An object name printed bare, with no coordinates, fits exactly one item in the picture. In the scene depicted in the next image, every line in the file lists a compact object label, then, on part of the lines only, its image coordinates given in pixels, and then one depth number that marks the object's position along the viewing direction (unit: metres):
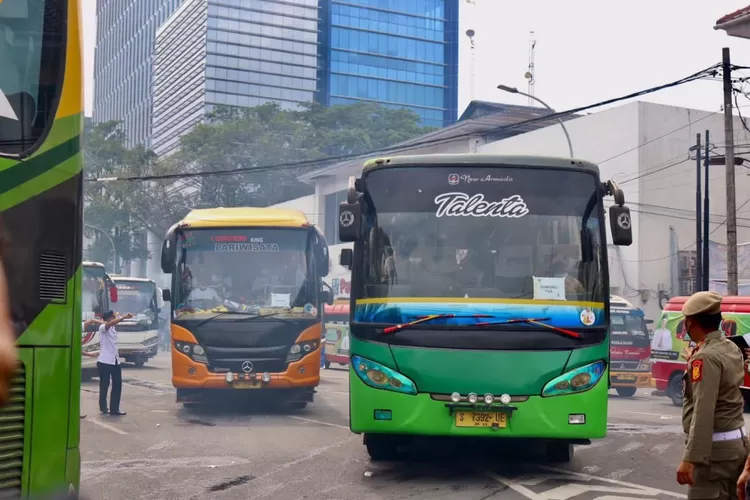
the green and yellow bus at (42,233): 4.57
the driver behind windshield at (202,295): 15.21
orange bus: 14.89
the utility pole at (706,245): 26.80
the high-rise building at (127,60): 105.31
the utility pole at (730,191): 22.55
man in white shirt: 15.27
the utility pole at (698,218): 27.38
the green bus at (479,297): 8.99
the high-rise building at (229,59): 85.12
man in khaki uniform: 5.09
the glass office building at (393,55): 96.69
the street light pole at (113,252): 54.90
